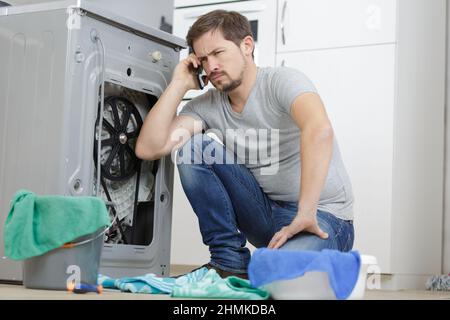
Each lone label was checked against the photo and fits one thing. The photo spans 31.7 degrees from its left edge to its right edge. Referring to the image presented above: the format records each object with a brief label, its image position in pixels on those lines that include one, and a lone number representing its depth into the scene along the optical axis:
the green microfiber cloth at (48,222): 1.71
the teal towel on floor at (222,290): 1.58
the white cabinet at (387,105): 2.89
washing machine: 1.99
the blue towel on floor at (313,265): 1.48
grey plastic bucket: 1.75
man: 2.13
